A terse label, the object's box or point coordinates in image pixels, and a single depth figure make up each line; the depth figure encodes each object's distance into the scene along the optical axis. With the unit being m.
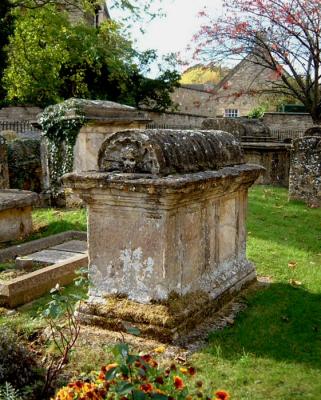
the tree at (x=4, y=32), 23.02
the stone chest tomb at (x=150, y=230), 4.26
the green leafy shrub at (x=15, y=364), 3.49
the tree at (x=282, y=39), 17.78
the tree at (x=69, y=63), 17.70
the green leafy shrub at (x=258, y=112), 31.15
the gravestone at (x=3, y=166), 10.01
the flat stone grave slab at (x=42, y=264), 5.43
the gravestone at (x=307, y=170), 11.55
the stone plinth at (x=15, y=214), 8.07
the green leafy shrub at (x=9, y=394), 2.85
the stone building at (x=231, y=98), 32.31
